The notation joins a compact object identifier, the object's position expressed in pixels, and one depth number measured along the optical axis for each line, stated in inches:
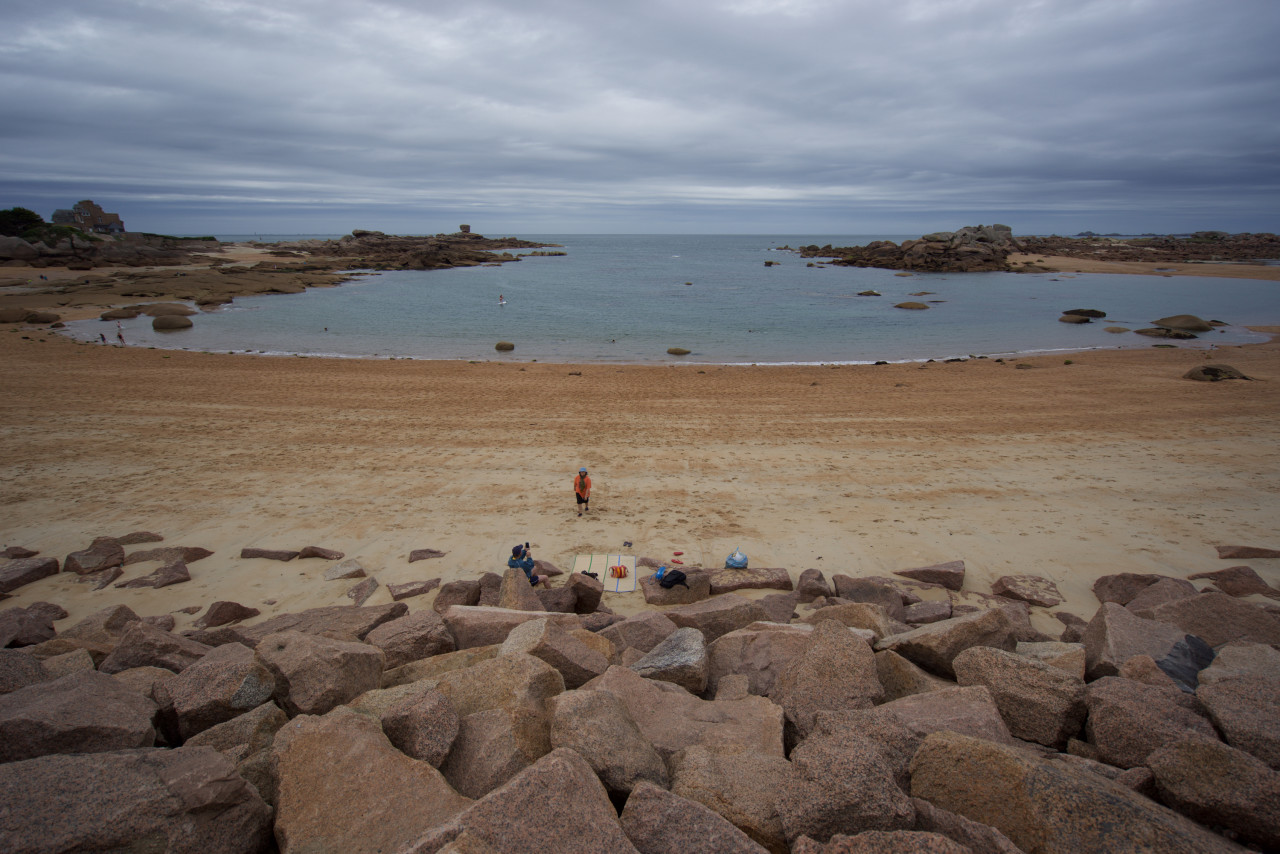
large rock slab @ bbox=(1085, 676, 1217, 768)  149.9
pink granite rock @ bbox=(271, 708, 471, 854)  125.0
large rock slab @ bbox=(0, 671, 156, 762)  140.4
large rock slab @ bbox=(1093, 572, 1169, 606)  300.7
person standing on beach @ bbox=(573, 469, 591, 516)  410.6
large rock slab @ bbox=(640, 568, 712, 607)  311.0
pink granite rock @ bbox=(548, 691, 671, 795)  135.6
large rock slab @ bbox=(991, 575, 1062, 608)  310.0
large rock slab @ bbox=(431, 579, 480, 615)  292.8
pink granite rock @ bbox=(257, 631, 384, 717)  175.3
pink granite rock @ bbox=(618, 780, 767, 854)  115.7
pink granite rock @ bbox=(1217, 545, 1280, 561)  345.1
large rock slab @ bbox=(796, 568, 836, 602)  309.7
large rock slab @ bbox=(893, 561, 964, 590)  324.8
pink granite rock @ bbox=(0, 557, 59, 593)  315.0
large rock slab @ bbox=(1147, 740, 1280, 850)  123.7
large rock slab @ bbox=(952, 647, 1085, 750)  167.2
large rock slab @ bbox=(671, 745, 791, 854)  126.1
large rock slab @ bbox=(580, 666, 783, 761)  161.0
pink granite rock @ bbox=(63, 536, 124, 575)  333.7
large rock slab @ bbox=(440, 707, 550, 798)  142.9
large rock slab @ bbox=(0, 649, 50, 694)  173.5
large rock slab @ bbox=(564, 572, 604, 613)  298.5
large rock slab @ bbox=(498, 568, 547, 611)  268.4
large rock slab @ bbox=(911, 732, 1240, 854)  117.1
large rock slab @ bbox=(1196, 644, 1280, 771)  146.1
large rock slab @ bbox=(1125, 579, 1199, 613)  270.2
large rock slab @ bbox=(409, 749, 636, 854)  109.7
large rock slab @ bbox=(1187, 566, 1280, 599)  299.1
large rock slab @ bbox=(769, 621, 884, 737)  176.2
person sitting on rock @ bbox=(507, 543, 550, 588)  319.6
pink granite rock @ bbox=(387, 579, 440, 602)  313.3
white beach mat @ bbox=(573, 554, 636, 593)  329.7
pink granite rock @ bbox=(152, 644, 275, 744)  167.5
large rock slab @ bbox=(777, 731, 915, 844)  120.3
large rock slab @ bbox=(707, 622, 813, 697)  204.8
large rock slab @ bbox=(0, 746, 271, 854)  110.9
